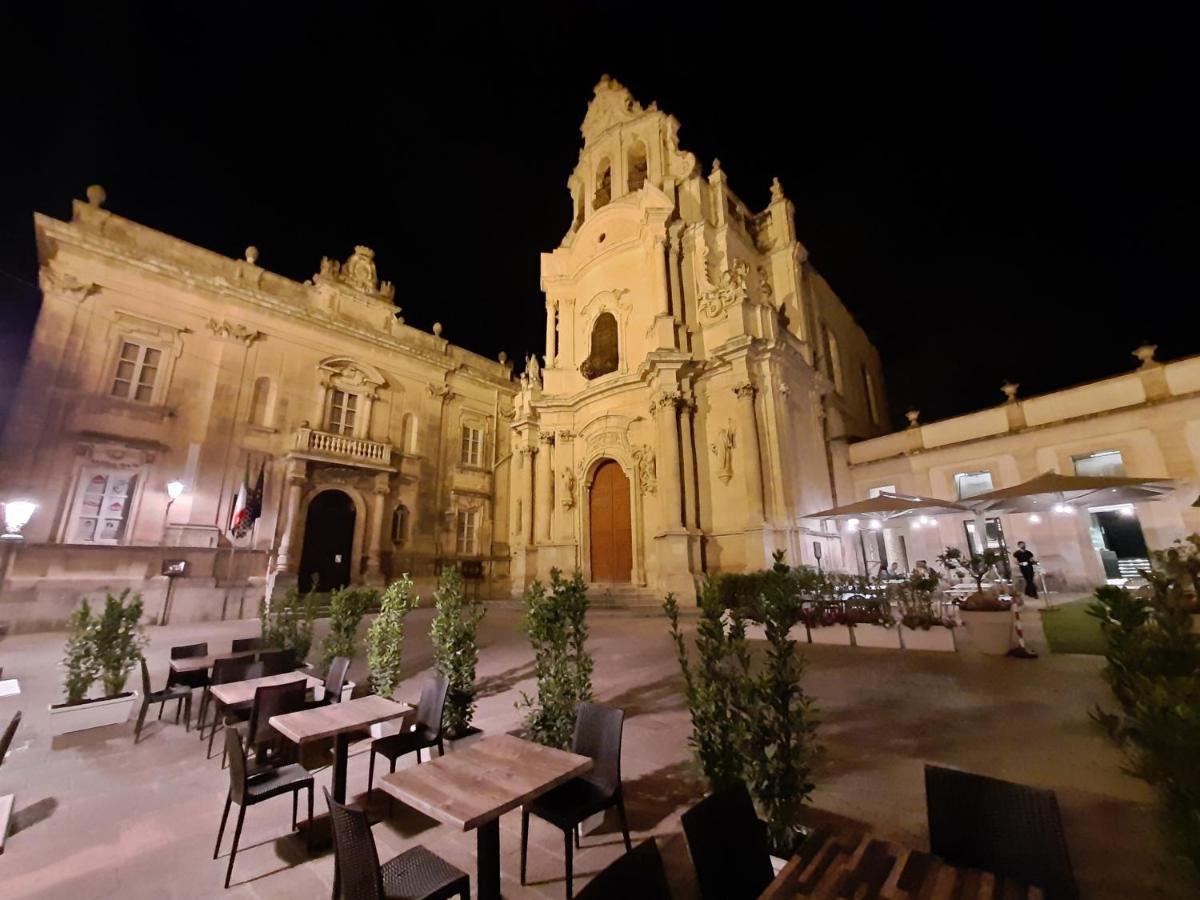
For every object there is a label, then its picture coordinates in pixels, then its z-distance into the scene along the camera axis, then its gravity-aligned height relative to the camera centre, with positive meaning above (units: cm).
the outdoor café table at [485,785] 231 -107
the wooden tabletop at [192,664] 574 -101
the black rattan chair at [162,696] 512 -125
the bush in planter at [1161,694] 185 -64
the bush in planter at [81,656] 534 -84
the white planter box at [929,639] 754 -102
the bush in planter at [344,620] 601 -54
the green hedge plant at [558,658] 374 -67
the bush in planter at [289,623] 697 -65
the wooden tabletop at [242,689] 460 -108
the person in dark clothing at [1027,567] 1248 +10
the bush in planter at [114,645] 550 -74
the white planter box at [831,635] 834 -106
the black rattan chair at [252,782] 295 -134
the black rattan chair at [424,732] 396 -130
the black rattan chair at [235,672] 537 -103
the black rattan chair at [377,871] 198 -128
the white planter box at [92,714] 507 -140
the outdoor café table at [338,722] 346 -106
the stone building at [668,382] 1415 +635
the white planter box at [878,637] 784 -103
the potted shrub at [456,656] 443 -74
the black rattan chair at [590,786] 278 -132
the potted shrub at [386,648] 510 -74
